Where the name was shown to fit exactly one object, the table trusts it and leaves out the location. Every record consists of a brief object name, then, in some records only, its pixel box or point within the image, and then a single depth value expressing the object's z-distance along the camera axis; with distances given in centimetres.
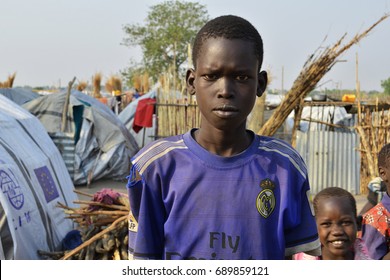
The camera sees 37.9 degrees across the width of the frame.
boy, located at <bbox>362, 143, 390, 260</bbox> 282
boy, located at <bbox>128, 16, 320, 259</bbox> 152
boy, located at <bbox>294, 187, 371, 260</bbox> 262
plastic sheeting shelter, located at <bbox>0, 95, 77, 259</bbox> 461
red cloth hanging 1184
